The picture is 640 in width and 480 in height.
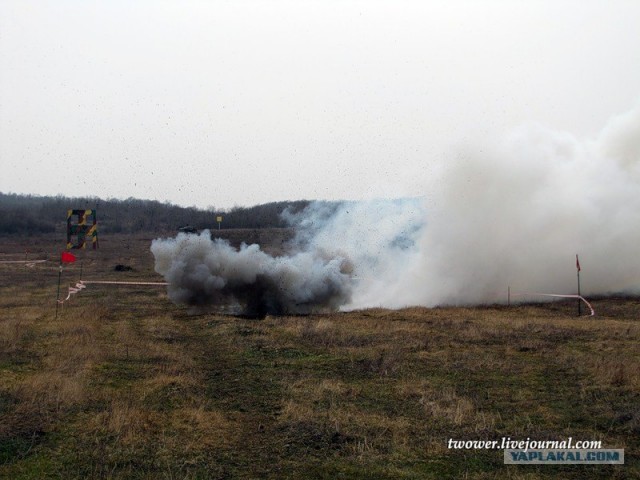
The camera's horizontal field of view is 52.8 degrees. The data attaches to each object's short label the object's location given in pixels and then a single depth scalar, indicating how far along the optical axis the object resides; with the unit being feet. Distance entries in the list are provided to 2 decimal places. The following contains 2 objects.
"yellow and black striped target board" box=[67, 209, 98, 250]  124.77
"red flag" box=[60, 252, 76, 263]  88.69
